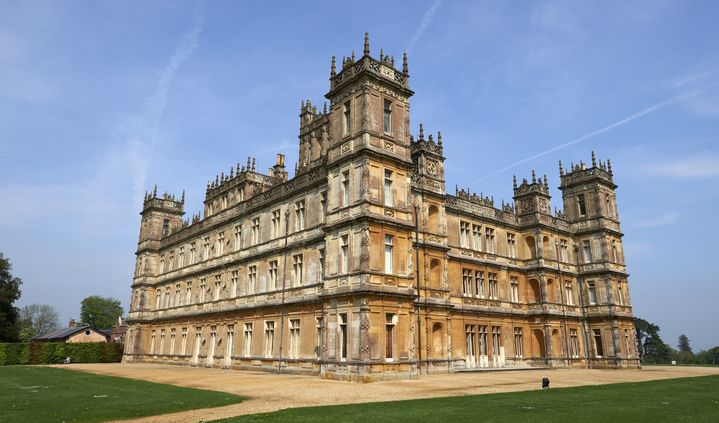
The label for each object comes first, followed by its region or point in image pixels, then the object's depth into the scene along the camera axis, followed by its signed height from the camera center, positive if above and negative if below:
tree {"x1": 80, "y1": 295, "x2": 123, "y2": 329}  102.94 +5.71
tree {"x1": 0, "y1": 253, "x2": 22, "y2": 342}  52.06 +4.16
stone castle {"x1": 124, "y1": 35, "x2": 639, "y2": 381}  25.55 +5.13
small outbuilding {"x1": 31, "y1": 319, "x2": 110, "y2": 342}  69.69 +0.47
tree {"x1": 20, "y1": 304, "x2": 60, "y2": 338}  119.50 +5.22
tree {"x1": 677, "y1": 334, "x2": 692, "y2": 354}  114.81 -1.17
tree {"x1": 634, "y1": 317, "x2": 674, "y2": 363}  77.50 -0.82
